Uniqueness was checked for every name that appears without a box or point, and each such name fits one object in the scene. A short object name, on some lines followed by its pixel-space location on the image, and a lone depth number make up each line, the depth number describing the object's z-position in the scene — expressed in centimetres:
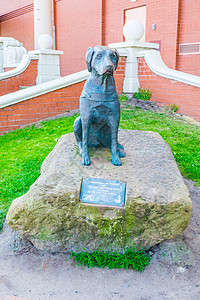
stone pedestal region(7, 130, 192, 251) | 278
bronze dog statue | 292
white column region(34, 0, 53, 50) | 1162
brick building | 963
